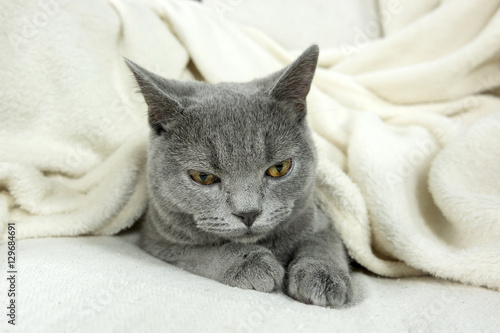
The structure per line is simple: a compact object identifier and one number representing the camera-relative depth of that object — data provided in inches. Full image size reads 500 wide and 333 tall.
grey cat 13.1
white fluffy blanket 15.1
